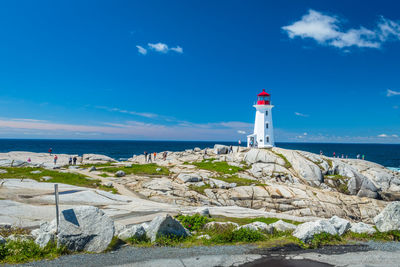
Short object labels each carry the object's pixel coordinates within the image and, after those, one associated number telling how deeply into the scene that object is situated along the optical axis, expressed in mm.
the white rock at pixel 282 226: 13291
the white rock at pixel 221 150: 56656
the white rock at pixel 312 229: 11383
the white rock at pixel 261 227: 12734
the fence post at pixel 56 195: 10273
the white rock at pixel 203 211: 17808
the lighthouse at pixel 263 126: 53438
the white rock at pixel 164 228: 11500
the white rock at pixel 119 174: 35000
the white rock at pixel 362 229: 12594
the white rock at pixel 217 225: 13849
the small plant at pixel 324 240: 11125
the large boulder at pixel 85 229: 10227
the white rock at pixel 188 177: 33516
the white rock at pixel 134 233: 11492
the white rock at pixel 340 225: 12506
